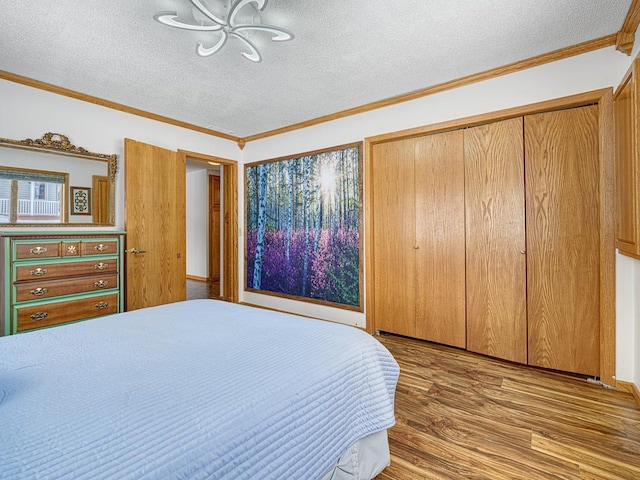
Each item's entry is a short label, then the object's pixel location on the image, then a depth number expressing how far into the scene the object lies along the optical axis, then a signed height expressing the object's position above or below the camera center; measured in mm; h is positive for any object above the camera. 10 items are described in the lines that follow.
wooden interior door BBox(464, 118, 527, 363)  2660 -4
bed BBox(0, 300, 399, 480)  700 -452
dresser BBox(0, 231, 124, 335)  2453 -313
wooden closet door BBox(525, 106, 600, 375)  2381 +4
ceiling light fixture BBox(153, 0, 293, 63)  1812 +1346
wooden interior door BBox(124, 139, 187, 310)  3334 +188
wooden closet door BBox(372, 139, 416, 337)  3289 +43
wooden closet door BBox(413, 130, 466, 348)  2975 +10
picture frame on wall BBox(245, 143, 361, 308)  3689 +193
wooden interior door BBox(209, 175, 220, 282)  6836 +288
